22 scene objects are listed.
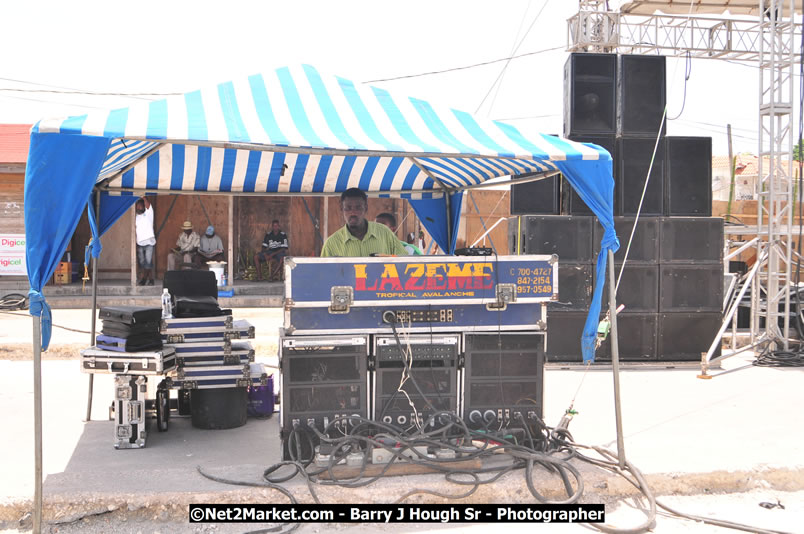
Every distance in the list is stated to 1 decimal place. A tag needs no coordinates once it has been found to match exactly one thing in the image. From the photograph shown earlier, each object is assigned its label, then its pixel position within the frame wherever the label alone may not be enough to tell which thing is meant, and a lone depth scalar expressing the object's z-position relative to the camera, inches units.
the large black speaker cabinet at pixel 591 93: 364.2
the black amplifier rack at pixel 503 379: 201.2
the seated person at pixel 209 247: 660.7
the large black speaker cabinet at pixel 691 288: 361.1
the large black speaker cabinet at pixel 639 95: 368.2
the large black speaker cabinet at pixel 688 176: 367.9
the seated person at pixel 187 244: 653.3
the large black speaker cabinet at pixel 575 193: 357.4
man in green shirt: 238.2
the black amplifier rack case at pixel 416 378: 195.5
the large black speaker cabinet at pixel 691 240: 363.3
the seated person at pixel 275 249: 676.7
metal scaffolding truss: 377.4
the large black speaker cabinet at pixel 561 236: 352.2
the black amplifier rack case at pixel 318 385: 189.9
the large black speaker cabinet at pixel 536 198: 358.3
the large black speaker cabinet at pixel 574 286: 353.1
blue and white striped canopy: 164.6
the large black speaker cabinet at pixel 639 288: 358.6
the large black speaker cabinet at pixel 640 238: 360.8
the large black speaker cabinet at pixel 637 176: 365.7
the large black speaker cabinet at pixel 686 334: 361.4
